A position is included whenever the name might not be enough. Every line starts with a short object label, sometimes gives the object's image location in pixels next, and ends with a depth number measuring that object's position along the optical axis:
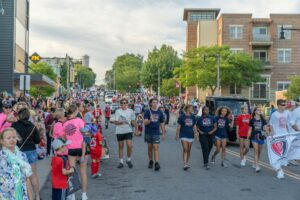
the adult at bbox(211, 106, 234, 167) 12.62
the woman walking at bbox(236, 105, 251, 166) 12.63
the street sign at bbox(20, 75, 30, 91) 18.41
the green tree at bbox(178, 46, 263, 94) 47.72
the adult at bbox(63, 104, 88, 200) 7.93
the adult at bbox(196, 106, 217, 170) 12.13
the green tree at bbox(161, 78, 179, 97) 65.44
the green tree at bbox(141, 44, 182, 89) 74.88
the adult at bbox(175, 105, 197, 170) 11.71
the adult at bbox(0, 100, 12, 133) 8.00
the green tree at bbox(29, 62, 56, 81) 60.40
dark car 19.38
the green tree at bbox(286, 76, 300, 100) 41.12
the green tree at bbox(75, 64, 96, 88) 160.15
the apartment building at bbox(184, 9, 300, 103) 55.56
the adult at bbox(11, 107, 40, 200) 7.41
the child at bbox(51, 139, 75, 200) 7.13
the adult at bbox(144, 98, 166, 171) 11.65
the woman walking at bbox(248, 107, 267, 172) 11.60
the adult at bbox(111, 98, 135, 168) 11.76
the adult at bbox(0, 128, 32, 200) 5.15
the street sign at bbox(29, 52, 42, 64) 34.18
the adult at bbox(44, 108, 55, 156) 13.59
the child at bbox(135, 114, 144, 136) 14.63
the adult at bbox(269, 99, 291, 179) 11.39
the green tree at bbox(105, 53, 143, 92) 109.19
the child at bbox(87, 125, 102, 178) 10.54
